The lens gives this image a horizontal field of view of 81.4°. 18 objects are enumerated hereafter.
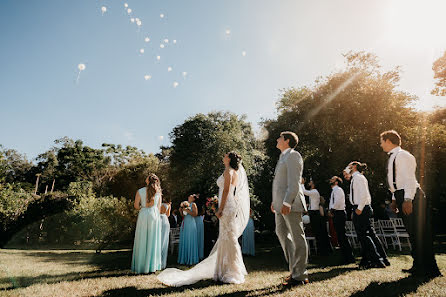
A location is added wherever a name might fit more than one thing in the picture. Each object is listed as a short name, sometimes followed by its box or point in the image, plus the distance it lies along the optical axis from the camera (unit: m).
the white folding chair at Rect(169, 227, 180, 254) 10.97
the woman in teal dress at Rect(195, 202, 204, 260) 9.28
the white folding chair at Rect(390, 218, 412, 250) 9.65
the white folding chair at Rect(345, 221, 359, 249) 9.73
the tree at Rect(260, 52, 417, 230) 12.68
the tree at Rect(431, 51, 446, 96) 20.92
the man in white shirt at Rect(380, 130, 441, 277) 4.05
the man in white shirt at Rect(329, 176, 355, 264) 6.39
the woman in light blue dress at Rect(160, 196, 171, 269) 7.49
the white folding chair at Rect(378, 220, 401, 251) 9.12
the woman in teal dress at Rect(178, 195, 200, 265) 8.18
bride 4.67
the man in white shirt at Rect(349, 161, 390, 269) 5.32
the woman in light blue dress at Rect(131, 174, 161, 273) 5.90
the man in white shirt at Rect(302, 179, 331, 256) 8.24
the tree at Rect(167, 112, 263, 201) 18.25
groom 3.90
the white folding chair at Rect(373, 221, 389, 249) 9.66
